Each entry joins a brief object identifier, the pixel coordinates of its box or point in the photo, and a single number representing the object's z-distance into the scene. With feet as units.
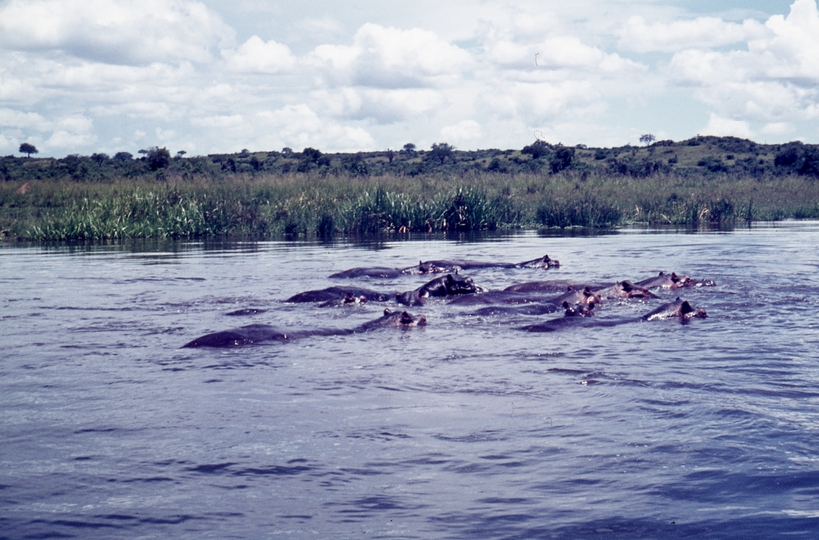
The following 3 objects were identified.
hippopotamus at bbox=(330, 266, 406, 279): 55.67
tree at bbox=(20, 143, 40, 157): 276.62
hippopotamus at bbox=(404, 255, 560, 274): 56.85
